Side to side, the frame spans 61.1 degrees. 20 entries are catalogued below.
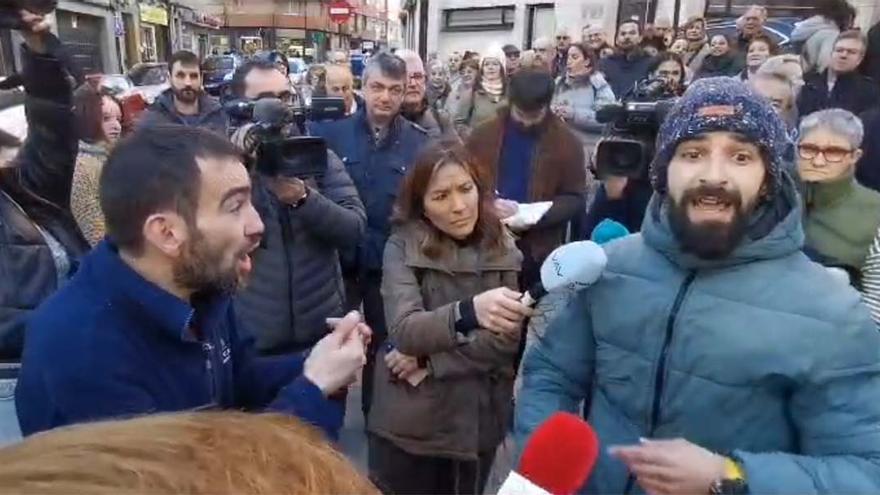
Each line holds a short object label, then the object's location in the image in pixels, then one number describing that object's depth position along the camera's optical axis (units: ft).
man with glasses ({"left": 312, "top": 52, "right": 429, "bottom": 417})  10.67
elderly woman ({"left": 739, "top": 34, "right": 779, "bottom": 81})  19.34
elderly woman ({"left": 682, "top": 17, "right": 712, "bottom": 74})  24.26
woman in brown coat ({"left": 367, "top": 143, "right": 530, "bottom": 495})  7.26
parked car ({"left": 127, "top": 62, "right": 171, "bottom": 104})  51.42
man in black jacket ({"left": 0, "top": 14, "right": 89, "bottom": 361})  6.54
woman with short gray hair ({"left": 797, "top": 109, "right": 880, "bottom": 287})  8.89
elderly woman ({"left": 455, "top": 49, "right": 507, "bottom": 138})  22.02
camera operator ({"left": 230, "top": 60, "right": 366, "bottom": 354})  8.48
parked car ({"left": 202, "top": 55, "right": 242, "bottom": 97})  53.83
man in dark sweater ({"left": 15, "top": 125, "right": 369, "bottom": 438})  4.36
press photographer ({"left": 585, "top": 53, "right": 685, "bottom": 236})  8.08
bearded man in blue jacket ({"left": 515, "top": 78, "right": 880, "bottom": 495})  4.45
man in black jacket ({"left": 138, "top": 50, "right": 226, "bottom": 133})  13.68
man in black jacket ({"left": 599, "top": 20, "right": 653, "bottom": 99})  23.90
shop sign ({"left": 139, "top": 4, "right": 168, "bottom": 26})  109.40
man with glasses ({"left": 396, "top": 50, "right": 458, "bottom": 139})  15.19
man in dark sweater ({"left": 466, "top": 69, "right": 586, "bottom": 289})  11.66
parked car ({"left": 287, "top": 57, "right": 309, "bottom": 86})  70.38
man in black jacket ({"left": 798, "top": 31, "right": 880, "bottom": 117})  16.16
